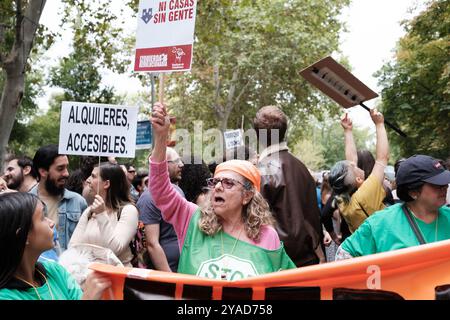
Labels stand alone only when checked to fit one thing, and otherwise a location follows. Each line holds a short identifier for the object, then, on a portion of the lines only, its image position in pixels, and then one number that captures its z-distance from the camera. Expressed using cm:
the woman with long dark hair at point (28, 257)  269
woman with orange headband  346
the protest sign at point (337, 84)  551
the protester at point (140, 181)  960
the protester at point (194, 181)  598
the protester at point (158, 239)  516
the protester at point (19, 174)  652
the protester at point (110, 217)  461
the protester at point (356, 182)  448
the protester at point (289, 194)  437
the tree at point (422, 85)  2119
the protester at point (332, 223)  642
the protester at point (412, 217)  368
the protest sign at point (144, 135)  1596
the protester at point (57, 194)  551
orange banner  286
